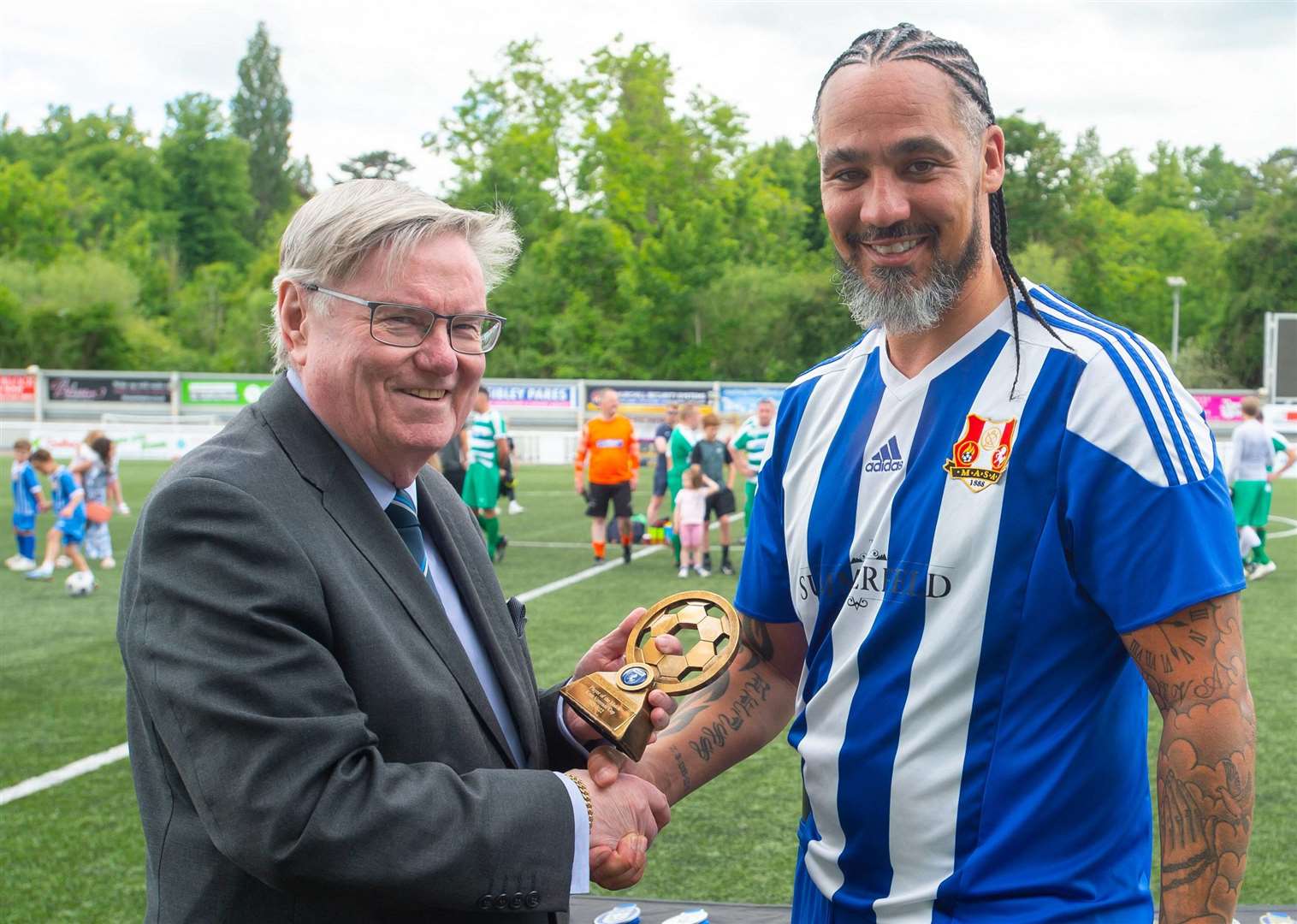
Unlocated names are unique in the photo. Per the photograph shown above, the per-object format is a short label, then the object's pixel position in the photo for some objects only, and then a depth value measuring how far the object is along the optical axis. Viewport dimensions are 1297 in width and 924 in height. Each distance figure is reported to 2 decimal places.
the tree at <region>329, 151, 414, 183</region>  77.31
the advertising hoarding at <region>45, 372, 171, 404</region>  35.50
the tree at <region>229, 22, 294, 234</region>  89.81
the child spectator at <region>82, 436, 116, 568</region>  15.11
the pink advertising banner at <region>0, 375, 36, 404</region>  35.72
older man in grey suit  1.84
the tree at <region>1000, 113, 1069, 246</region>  58.88
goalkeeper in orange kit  15.66
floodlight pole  45.38
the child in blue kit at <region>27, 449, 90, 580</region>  14.10
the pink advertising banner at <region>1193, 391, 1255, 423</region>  30.91
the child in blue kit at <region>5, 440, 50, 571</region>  15.41
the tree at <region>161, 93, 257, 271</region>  71.69
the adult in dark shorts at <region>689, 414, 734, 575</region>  15.10
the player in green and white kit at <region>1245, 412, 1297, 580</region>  14.98
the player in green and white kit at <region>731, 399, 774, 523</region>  14.95
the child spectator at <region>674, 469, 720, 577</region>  14.41
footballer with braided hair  1.92
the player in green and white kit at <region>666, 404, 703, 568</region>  15.61
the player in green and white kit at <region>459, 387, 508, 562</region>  15.09
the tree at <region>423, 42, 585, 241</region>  50.72
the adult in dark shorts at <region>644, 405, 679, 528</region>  17.23
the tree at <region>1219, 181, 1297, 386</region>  47.94
